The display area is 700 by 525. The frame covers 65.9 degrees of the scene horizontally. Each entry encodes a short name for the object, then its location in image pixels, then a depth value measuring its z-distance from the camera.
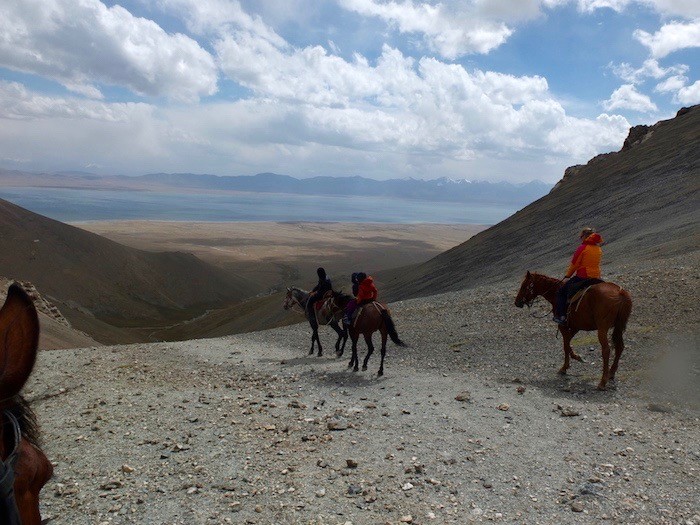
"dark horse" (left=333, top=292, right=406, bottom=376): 13.01
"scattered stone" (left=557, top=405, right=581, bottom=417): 9.10
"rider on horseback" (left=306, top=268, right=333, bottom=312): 16.48
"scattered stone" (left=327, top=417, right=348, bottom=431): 8.63
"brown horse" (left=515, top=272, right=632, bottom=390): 10.62
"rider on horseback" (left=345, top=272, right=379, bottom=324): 13.32
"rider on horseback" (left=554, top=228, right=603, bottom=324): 11.27
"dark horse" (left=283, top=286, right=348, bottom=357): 16.00
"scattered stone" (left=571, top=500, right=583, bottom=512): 6.01
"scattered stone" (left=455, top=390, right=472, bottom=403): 10.13
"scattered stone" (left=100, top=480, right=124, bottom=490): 6.66
